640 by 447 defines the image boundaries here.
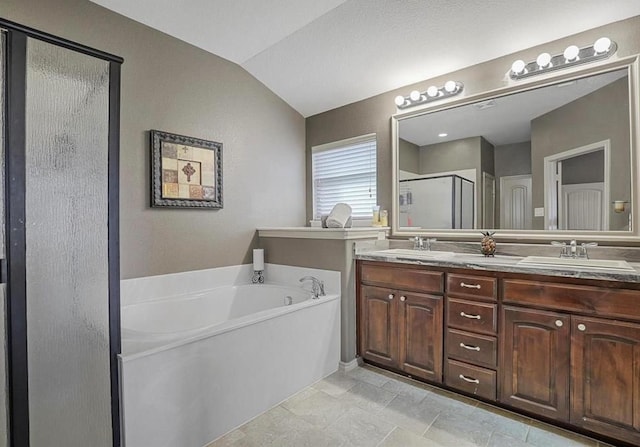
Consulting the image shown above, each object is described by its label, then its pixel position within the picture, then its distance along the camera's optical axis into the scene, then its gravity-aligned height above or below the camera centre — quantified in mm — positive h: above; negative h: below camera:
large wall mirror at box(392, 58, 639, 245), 2150 +446
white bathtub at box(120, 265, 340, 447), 1622 -774
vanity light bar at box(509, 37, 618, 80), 2131 +1081
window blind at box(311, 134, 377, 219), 3434 +504
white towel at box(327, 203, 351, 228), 2891 +47
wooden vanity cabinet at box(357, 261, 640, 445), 1702 -704
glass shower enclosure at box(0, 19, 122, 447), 1275 -74
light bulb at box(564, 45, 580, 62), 2199 +1097
